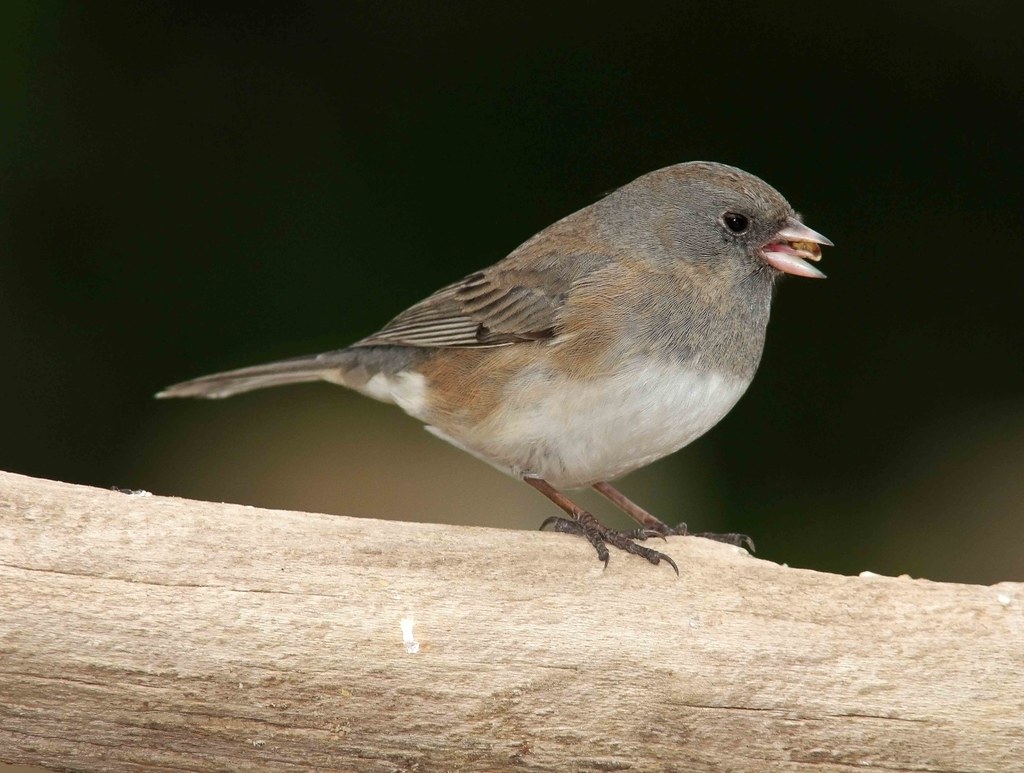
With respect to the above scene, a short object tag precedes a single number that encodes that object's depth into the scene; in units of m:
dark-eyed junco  5.45
